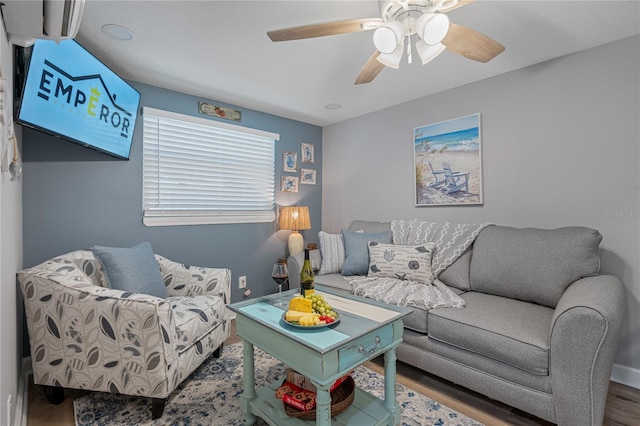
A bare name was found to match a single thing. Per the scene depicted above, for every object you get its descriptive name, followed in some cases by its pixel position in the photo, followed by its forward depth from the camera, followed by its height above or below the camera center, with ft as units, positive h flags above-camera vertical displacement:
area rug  5.15 -3.59
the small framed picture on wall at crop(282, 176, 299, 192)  11.69 +1.24
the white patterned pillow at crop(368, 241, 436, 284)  7.90 -1.37
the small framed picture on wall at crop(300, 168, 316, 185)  12.41 +1.60
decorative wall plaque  9.73 +3.57
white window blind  8.82 +1.48
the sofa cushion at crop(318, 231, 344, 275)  9.39 -1.29
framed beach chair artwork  8.69 +1.56
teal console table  3.91 -1.99
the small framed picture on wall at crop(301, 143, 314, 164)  12.44 +2.61
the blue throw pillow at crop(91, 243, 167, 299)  6.13 -1.17
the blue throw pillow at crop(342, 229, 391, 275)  8.99 -1.12
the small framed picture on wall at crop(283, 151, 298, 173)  11.78 +2.13
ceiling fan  4.46 +2.99
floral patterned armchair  5.00 -2.12
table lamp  11.15 -0.30
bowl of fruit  4.42 -1.58
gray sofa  4.41 -2.07
